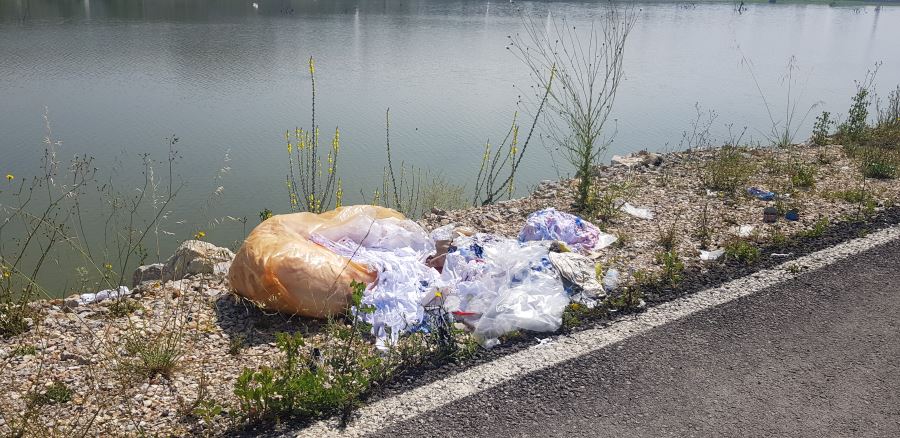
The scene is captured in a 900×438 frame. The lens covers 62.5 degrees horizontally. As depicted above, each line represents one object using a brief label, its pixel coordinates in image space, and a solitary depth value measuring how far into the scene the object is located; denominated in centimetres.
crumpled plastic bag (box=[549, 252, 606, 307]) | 431
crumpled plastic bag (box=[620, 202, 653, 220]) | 562
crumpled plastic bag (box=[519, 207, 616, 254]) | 502
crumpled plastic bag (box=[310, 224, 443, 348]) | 398
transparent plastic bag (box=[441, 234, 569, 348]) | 396
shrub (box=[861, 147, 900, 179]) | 656
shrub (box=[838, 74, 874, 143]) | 798
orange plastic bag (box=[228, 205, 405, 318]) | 397
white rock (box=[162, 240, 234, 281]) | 483
